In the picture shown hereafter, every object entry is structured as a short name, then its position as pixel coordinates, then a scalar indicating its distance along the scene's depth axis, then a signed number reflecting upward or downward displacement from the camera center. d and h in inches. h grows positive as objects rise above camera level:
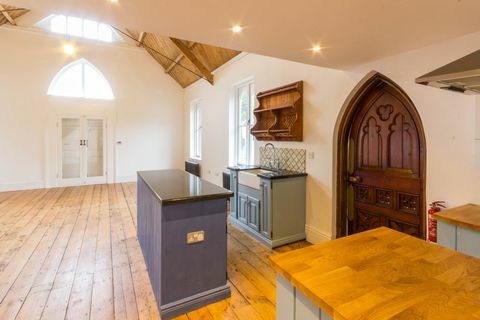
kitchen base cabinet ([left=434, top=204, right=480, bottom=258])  66.4 -20.0
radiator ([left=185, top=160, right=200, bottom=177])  301.7 -15.1
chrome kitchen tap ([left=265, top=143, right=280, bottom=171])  168.4 -4.8
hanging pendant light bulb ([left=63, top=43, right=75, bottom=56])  289.4 +115.4
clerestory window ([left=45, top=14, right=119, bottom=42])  287.0 +141.0
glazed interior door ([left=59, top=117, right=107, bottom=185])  302.4 +3.4
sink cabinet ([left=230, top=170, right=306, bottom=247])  136.9 -30.4
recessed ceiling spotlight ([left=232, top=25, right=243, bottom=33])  78.2 +37.7
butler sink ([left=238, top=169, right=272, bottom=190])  145.9 -13.9
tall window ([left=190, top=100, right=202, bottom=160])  325.6 +29.8
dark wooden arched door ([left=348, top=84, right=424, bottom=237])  105.7 -5.6
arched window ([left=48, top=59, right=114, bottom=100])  296.2 +82.2
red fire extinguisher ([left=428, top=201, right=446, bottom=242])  90.0 -23.3
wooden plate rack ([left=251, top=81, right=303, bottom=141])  147.6 +24.8
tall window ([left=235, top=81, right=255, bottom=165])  206.8 +26.1
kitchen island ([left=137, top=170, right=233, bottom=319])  83.6 -30.7
